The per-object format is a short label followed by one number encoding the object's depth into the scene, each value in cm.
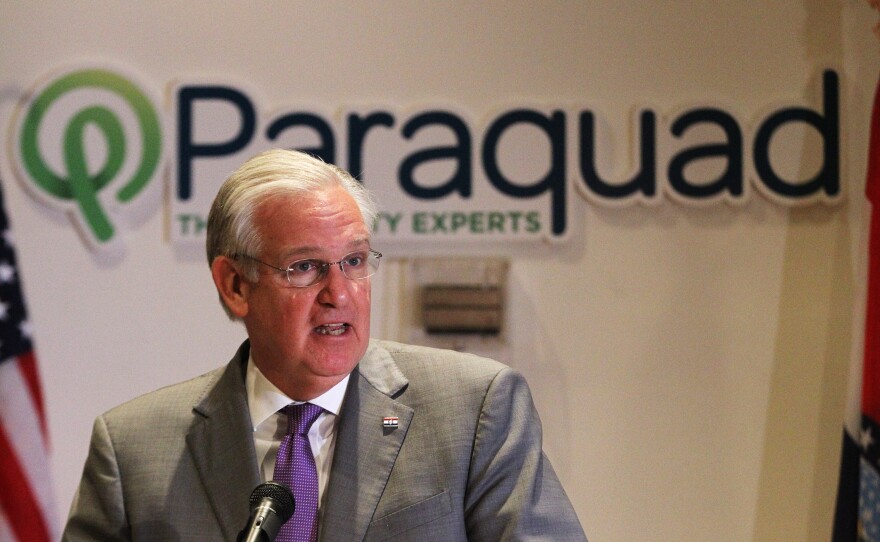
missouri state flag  556
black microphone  456
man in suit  483
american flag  582
